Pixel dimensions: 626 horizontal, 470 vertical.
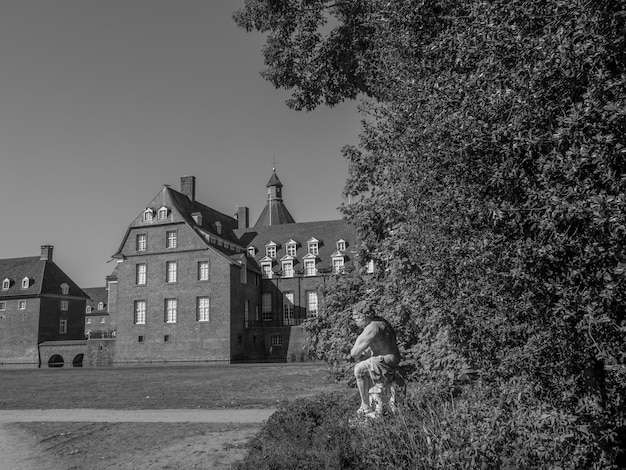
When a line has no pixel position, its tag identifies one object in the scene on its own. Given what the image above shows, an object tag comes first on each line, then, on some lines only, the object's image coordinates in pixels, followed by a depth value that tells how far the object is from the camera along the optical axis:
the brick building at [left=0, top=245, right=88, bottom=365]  52.06
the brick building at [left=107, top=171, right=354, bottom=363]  43.31
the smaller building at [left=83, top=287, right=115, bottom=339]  87.56
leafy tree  4.35
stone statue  7.63
